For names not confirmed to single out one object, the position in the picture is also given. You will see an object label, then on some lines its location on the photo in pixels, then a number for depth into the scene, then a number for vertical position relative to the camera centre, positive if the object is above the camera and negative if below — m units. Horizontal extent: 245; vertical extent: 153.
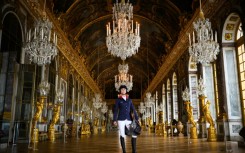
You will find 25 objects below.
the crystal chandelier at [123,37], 8.79 +2.79
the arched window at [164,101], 23.57 +1.18
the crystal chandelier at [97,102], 17.92 +0.81
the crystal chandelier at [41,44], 7.11 +2.08
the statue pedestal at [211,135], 8.95 -0.85
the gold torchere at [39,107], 7.91 +0.20
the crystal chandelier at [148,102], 20.17 +0.93
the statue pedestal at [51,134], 10.95 -0.98
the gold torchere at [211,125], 8.97 -0.49
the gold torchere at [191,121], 11.53 -0.42
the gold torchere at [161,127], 16.31 -1.07
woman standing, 4.58 -0.05
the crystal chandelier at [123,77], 14.76 +2.30
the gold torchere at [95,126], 21.42 -1.21
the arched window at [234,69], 8.80 +1.65
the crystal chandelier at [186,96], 11.90 +0.82
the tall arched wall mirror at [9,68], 8.29 +1.73
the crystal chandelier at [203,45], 7.23 +2.04
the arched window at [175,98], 19.26 +1.16
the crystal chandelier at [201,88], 9.44 +0.96
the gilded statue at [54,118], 11.21 -0.24
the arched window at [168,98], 21.82 +1.29
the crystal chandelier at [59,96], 11.24 +0.80
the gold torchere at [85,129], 17.22 -1.17
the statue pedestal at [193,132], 11.45 -0.97
